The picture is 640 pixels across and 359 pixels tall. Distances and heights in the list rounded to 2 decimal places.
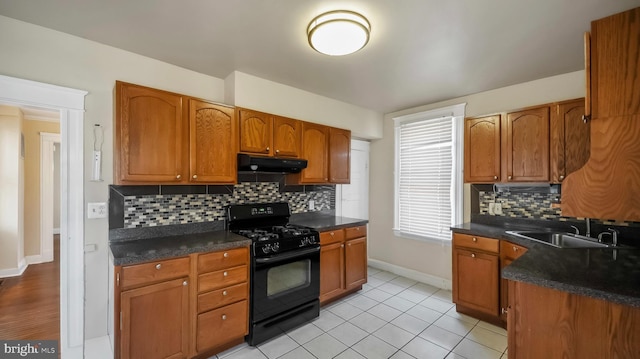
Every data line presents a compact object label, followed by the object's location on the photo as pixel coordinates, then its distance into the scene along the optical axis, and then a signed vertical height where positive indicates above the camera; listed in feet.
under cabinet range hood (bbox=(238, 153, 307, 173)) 8.26 +0.51
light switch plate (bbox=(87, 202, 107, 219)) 6.84 -0.82
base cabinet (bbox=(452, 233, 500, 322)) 8.30 -3.22
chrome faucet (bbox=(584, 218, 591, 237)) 7.84 -1.49
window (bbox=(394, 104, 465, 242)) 11.07 +0.27
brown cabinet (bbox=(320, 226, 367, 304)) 9.50 -3.23
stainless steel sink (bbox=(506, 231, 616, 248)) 7.30 -1.77
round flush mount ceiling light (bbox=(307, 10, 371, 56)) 5.54 +3.25
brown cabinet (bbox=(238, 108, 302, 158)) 8.55 +1.58
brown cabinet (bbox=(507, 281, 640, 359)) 3.56 -2.20
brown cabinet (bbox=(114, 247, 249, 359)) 5.66 -3.06
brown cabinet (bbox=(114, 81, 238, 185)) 6.47 +1.11
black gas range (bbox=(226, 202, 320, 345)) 7.46 -2.87
